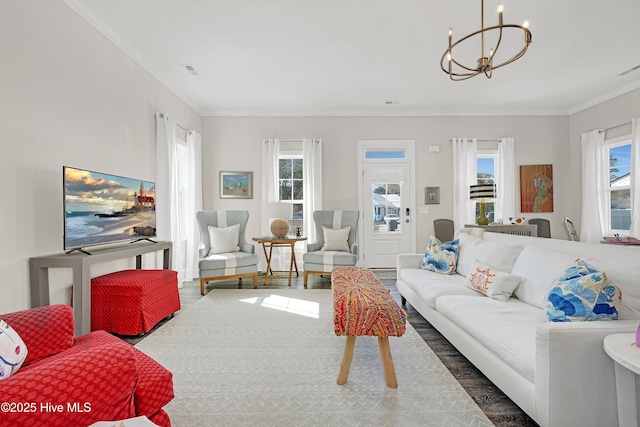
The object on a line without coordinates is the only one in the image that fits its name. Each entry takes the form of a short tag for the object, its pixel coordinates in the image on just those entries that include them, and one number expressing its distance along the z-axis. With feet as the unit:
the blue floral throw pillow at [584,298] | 4.99
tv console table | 7.56
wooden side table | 15.29
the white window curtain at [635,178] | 14.67
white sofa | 4.47
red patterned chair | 2.83
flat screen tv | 8.11
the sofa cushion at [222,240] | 14.90
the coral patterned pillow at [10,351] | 3.52
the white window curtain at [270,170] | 18.35
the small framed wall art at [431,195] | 18.94
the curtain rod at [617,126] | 15.54
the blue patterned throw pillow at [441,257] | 10.71
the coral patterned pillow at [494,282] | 7.72
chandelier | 6.42
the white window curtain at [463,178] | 18.63
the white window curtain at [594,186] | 16.88
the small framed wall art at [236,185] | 18.65
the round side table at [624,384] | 4.14
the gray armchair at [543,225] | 18.56
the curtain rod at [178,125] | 13.73
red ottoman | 8.83
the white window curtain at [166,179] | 13.43
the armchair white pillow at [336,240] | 15.70
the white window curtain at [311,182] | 18.33
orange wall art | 18.98
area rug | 5.47
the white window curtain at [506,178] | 18.62
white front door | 18.98
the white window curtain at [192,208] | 16.19
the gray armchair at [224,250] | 13.62
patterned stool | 6.29
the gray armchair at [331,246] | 14.55
